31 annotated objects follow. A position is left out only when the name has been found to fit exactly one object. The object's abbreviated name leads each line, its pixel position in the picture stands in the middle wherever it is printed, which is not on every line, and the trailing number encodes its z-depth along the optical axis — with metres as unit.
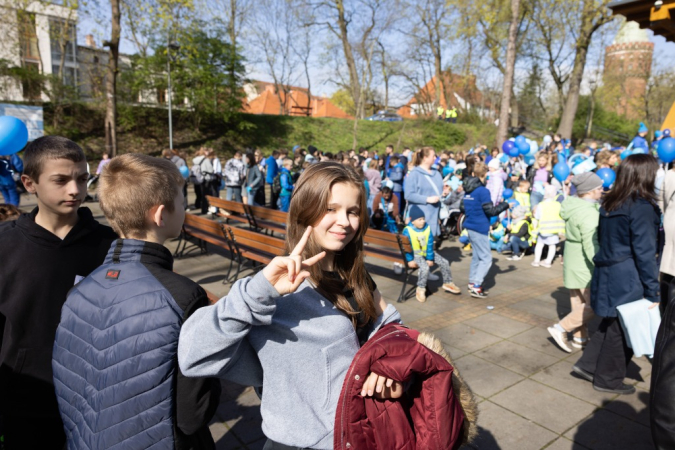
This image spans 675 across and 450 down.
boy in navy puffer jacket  1.50
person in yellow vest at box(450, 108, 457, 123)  34.78
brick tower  37.84
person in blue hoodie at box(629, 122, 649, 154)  13.19
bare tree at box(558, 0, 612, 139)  24.50
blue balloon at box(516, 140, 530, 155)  14.42
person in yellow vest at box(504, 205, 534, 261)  9.02
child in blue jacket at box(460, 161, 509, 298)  6.25
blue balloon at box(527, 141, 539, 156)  14.91
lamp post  17.34
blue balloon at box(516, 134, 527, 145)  14.42
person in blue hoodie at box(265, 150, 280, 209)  12.22
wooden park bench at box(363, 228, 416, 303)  6.29
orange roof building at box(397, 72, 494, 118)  39.84
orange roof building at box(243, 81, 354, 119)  61.59
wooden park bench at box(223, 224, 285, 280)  6.42
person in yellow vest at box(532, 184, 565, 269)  8.28
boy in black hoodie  1.98
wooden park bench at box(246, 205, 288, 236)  9.02
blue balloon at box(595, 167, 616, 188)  8.00
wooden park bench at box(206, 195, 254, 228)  9.97
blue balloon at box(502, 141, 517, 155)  14.50
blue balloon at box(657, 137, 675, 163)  8.06
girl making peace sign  1.22
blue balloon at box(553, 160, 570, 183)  10.05
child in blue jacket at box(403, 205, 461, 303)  6.33
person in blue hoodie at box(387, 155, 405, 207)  10.98
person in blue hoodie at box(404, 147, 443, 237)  6.80
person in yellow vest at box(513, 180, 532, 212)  9.35
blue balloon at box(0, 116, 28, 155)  3.76
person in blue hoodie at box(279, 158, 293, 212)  11.22
